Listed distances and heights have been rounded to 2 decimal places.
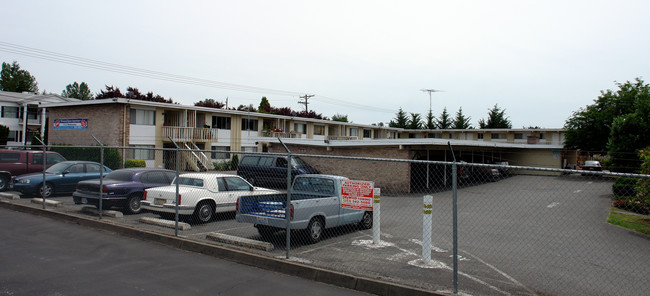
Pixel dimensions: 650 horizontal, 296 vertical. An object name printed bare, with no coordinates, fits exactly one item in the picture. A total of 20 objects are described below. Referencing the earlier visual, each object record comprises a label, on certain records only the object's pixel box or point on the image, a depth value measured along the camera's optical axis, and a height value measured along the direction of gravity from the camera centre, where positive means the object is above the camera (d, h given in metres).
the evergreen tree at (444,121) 70.94 +6.24
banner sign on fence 6.68 -0.61
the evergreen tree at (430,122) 70.56 +6.00
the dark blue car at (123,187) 11.63 -0.97
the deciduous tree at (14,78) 77.88 +13.64
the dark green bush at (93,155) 23.44 -0.15
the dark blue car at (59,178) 14.48 -0.91
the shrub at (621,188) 15.83 -1.17
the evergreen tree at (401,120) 72.50 +6.50
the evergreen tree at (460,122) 69.94 +6.06
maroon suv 16.41 -0.48
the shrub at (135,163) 24.85 -0.59
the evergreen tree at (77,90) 102.12 +15.16
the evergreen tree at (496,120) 66.56 +6.15
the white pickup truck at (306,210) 8.40 -1.12
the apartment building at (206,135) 24.12 +1.39
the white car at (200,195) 10.58 -1.06
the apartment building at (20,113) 46.22 +4.31
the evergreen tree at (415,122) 70.69 +5.98
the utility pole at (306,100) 62.78 +8.31
